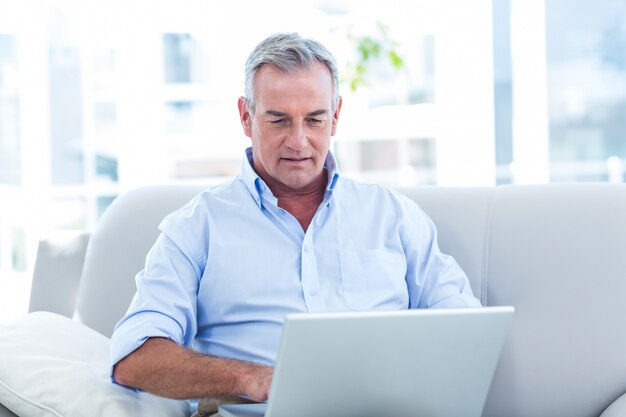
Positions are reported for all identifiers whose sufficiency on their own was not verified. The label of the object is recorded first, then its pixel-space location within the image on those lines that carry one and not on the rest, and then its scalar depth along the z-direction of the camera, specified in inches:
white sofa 100.8
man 100.3
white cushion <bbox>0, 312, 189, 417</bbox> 91.7
